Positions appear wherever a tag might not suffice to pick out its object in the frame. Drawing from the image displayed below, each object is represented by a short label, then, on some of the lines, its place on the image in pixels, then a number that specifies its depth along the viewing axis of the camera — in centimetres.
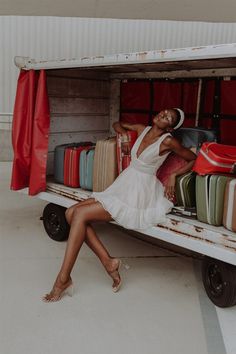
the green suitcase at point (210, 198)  288
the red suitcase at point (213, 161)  292
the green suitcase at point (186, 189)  321
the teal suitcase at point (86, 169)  404
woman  311
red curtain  398
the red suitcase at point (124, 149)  376
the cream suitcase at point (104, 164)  374
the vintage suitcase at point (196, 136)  361
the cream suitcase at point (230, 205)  276
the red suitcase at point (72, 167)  415
